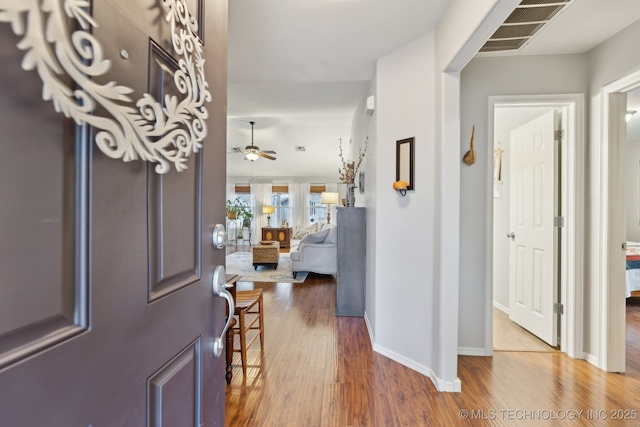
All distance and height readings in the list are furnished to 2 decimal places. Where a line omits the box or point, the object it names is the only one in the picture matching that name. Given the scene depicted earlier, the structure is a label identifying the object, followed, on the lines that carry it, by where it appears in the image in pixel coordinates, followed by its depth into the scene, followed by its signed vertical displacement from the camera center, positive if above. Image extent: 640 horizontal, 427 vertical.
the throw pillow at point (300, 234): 7.16 -0.52
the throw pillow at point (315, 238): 4.70 -0.40
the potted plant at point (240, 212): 8.87 +0.04
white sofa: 4.66 -0.65
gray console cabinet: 3.15 -0.52
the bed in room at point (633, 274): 3.47 -0.71
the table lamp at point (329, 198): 6.45 +0.35
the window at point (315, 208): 9.30 +0.18
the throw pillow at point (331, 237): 4.71 -0.38
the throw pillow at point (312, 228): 6.89 -0.35
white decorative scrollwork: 0.36 +0.20
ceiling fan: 5.56 +1.20
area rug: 4.73 -1.06
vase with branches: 3.84 +0.53
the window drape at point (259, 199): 9.31 +0.46
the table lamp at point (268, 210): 8.95 +0.11
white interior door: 2.48 -0.12
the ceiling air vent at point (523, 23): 1.73 +1.29
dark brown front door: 0.35 -0.07
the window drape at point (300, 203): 9.23 +0.34
